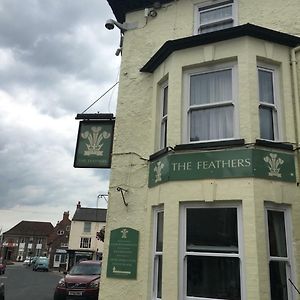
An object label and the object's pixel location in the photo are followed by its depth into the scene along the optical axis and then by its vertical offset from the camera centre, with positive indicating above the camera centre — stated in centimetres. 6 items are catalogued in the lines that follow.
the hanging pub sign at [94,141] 852 +280
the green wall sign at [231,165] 635 +182
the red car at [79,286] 1443 -77
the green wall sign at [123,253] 725 +27
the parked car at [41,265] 5785 -26
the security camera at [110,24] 930 +583
